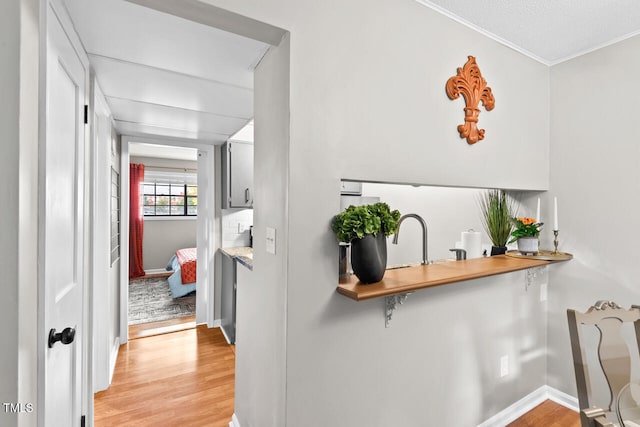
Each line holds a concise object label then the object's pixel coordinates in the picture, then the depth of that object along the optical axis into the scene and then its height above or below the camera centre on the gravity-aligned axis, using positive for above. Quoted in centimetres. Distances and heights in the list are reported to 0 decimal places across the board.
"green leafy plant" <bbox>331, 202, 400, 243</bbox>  127 -4
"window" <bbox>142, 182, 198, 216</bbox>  629 +26
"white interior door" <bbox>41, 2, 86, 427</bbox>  107 -6
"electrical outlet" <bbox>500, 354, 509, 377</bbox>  202 -100
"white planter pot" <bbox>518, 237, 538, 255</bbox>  206 -21
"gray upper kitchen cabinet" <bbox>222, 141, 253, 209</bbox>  343 +42
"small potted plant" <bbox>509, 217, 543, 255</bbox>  206 -15
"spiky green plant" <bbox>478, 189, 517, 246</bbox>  223 -3
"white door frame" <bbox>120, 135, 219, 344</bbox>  362 -21
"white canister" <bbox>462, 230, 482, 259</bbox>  212 -22
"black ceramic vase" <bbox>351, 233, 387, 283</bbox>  130 -19
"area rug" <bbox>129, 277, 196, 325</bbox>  398 -133
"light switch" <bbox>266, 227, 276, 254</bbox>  138 -13
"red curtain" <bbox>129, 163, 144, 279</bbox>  579 -24
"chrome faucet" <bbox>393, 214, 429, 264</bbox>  165 -13
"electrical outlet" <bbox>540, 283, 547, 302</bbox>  230 -59
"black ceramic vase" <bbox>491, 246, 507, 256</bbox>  222 -26
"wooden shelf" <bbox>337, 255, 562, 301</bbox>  127 -31
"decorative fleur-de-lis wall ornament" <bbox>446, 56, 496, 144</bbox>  173 +70
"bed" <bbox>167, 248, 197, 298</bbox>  456 -100
